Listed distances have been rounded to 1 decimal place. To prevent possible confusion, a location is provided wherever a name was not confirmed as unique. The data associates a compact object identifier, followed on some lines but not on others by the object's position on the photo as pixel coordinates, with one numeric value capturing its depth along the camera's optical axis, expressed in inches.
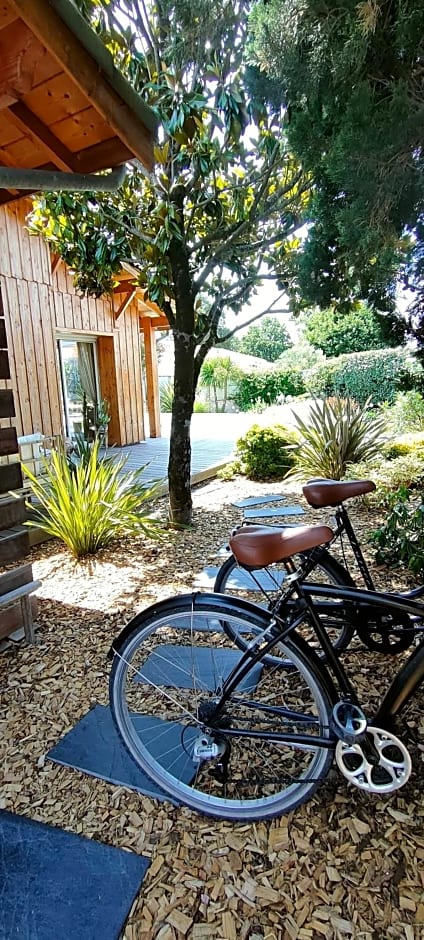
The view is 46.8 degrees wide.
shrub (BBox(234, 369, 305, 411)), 650.2
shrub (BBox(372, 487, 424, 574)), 122.4
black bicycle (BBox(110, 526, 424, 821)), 56.7
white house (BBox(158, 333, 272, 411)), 713.6
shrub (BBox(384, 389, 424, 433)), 269.7
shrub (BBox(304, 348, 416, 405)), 457.1
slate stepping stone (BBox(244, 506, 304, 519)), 178.1
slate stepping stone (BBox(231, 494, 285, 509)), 202.8
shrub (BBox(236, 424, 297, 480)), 251.3
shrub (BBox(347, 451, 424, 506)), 181.6
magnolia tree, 123.2
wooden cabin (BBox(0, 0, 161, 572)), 81.2
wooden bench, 94.2
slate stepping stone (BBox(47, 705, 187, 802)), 64.2
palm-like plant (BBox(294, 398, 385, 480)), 221.5
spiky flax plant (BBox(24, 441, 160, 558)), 145.1
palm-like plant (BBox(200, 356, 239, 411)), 716.0
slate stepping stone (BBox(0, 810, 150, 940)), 46.8
